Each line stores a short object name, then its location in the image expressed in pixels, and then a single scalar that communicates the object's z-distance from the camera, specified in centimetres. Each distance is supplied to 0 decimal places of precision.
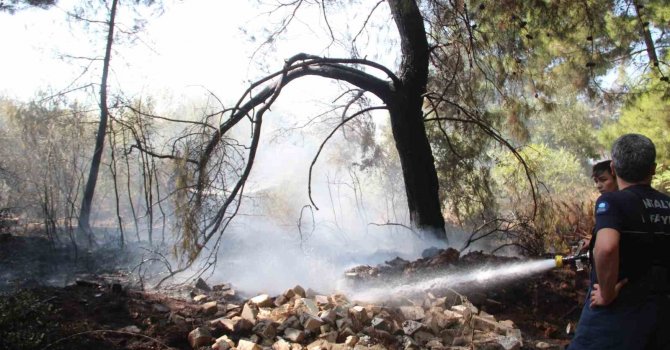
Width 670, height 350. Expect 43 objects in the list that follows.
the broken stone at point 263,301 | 430
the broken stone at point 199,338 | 355
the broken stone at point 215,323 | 387
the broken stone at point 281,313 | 396
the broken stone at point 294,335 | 363
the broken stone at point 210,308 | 423
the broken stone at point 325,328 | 369
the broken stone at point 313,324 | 370
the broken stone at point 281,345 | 351
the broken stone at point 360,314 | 380
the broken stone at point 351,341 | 347
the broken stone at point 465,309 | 394
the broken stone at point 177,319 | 383
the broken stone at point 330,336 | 357
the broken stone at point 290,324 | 379
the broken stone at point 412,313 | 394
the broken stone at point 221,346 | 349
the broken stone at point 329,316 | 377
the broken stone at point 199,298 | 500
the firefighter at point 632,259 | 221
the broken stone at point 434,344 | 354
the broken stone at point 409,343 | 350
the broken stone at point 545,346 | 365
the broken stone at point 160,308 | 416
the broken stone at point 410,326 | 369
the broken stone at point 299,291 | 443
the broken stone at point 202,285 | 569
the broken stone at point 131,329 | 363
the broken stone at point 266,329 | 371
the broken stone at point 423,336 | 364
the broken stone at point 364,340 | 352
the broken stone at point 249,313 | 393
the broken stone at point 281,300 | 431
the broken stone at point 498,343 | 344
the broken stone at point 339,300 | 415
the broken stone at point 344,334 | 362
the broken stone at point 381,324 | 368
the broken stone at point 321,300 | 415
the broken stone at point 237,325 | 379
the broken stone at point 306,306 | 396
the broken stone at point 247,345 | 342
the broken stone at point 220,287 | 561
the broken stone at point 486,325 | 379
